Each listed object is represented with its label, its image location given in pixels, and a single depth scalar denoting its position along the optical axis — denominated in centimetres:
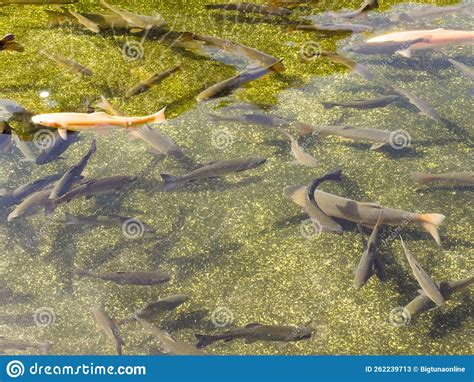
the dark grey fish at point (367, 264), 271
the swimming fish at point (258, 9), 506
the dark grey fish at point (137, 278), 274
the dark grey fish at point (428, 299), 262
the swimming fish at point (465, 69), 409
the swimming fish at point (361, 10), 500
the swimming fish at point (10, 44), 408
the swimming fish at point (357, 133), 348
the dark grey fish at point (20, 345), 252
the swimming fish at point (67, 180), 310
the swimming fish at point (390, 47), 429
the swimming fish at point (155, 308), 262
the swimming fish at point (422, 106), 371
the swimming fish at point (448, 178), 324
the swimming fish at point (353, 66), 415
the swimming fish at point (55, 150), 349
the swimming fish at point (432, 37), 428
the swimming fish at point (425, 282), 258
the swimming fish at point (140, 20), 480
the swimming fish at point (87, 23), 488
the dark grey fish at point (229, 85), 390
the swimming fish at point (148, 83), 411
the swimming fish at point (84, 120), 337
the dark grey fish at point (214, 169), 324
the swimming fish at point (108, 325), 253
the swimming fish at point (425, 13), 481
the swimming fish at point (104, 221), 312
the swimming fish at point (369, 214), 297
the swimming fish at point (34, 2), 547
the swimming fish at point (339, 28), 469
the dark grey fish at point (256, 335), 253
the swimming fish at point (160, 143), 351
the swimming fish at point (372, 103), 376
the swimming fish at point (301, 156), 335
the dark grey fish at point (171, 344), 247
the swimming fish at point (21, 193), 318
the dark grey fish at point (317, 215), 291
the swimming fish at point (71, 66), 437
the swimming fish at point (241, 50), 420
